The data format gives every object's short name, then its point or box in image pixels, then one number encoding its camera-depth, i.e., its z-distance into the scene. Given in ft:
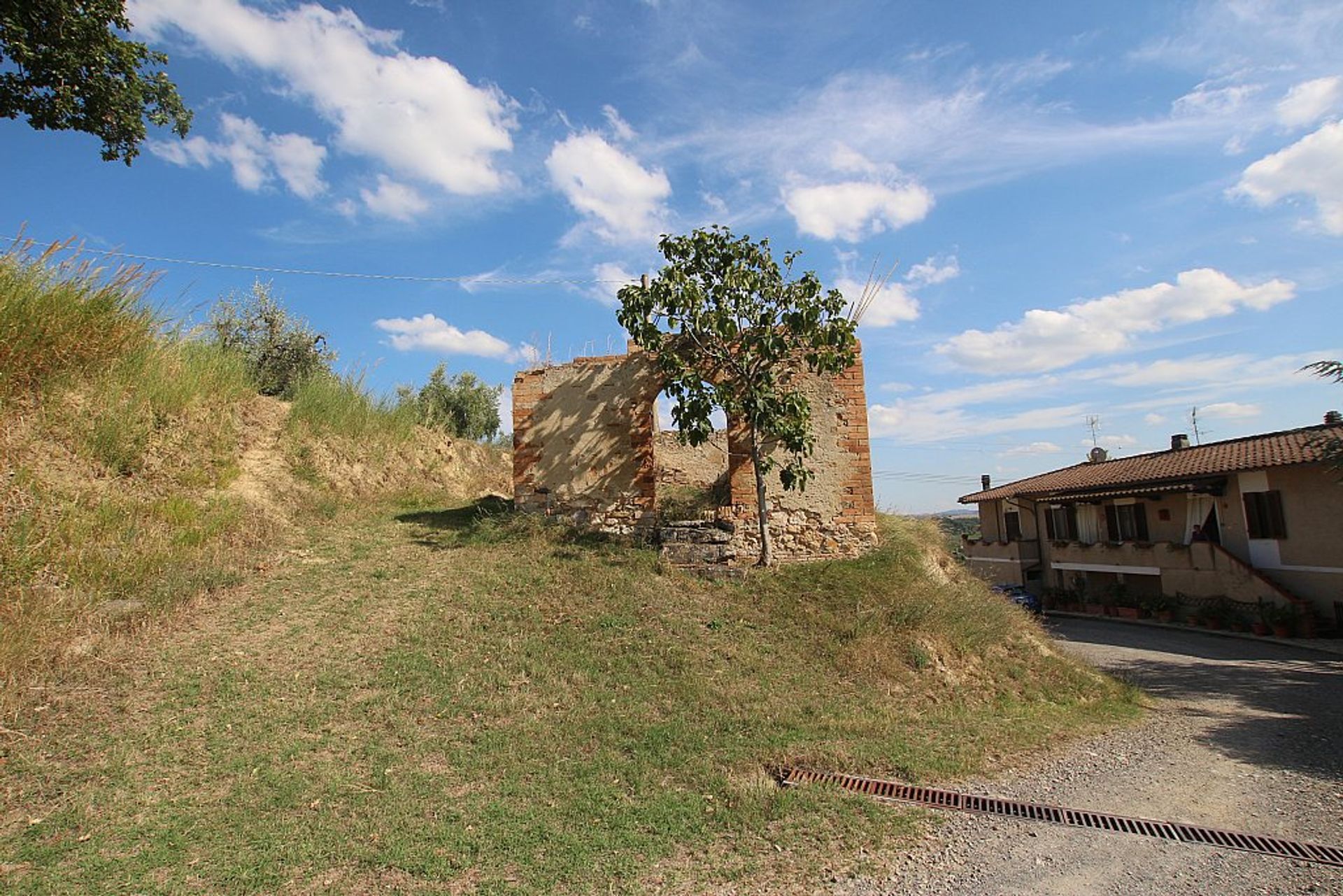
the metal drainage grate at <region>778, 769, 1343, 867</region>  16.28
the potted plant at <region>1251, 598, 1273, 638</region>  60.44
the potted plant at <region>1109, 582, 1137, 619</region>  76.54
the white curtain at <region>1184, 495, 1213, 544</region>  70.90
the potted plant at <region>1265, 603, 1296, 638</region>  59.21
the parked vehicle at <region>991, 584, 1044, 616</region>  82.20
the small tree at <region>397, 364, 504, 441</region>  81.20
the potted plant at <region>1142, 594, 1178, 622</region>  71.92
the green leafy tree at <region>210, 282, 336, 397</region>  53.26
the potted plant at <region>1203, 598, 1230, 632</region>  65.72
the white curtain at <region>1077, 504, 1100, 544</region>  85.20
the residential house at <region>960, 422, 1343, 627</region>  60.39
